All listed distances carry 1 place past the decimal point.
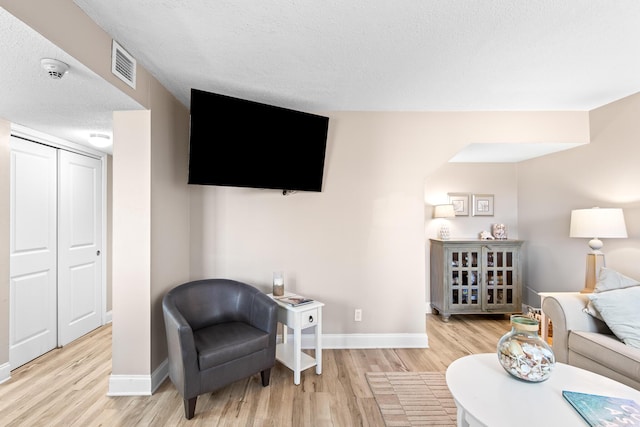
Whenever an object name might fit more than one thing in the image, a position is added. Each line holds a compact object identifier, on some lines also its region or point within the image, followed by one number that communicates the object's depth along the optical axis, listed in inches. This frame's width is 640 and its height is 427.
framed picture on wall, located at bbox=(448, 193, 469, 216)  154.3
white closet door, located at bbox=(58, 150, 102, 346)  114.7
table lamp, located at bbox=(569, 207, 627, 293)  94.7
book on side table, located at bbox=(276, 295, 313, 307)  94.1
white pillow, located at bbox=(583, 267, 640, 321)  82.0
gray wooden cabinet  137.5
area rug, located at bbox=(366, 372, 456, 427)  73.5
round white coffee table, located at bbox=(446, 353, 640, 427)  46.7
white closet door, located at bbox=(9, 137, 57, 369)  96.6
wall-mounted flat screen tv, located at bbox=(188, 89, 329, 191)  85.0
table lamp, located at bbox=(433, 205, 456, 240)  146.6
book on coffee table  45.5
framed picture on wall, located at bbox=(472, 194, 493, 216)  154.6
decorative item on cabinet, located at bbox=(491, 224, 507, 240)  150.6
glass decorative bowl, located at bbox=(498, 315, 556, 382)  55.1
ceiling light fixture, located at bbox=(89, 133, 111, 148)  104.0
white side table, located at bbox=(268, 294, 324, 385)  88.8
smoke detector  57.4
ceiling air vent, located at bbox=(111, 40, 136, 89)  68.6
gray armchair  73.0
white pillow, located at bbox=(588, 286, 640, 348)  72.4
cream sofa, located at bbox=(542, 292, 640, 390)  67.7
